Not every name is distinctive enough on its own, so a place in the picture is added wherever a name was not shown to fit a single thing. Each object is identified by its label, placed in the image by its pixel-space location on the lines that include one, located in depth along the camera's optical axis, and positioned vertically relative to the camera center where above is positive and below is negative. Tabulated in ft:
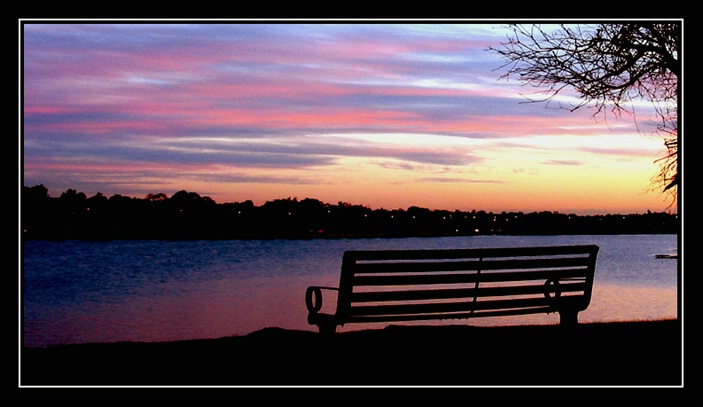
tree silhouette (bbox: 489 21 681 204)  29.76 +5.63
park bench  19.58 -2.21
